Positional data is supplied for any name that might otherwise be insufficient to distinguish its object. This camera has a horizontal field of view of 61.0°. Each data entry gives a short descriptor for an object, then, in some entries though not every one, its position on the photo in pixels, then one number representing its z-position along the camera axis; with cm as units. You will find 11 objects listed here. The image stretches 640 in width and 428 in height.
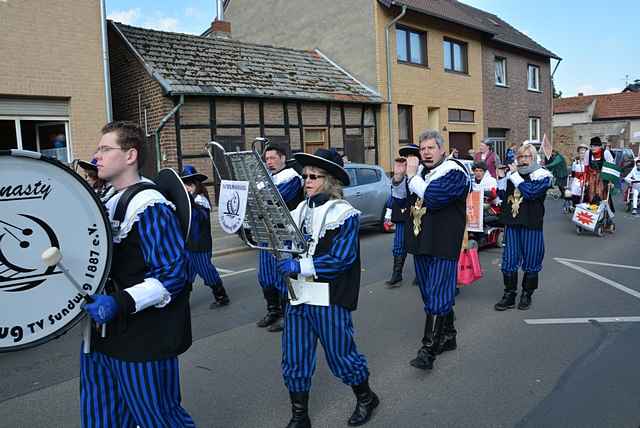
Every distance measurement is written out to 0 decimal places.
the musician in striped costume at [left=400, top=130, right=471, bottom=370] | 409
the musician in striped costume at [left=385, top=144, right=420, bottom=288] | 708
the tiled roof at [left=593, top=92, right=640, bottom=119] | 4131
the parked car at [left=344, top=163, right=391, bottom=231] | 1137
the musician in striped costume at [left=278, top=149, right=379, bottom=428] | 307
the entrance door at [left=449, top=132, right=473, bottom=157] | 2202
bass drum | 185
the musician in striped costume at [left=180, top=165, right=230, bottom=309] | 610
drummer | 224
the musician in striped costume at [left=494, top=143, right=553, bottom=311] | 560
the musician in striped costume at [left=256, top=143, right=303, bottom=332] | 511
